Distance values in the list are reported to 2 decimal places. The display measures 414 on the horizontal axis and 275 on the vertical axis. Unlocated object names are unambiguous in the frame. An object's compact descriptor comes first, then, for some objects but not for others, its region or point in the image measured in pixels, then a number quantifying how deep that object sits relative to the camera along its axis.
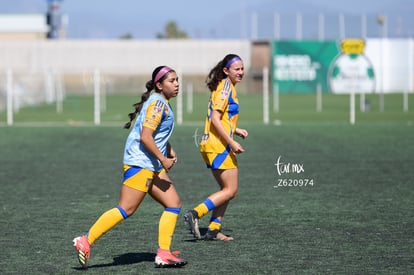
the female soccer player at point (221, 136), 19.15
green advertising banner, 133.75
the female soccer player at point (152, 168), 16.23
